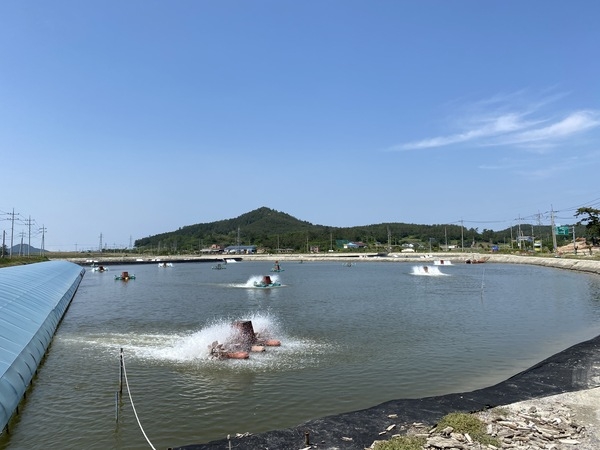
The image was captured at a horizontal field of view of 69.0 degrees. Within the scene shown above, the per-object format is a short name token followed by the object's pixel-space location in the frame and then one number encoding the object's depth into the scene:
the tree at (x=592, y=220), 105.50
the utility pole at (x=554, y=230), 133.80
